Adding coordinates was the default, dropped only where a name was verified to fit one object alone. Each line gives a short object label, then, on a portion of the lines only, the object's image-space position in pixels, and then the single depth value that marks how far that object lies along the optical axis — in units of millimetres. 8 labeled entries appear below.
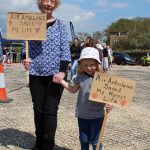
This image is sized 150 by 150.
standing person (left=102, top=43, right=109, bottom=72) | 23148
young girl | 4703
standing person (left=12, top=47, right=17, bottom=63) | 41784
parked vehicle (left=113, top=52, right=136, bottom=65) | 40188
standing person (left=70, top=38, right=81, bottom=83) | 14352
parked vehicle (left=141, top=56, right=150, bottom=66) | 38594
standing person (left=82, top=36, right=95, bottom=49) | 12526
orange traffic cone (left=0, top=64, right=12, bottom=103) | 10298
